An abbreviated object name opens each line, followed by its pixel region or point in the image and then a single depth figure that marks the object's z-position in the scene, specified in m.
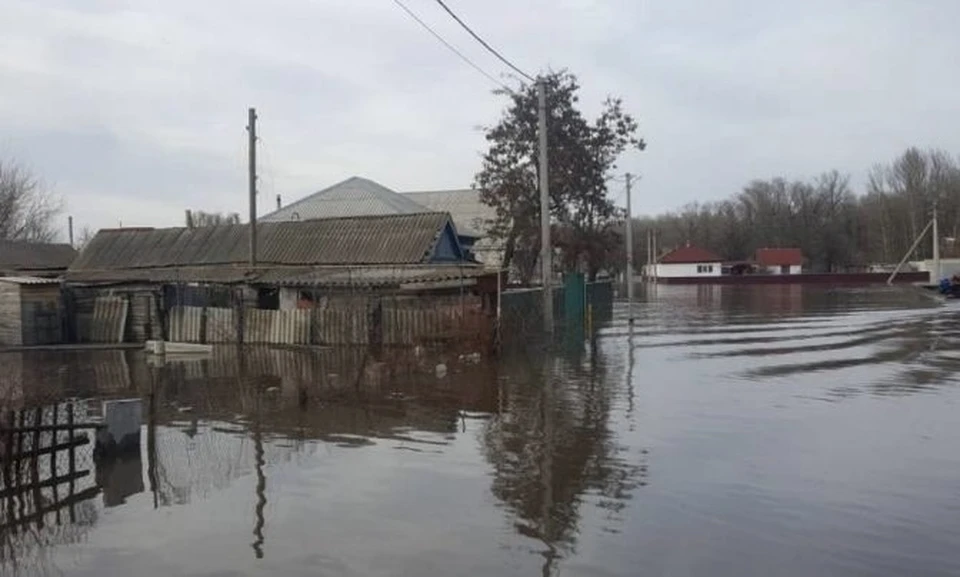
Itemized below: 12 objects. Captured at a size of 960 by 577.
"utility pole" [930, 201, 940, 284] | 68.44
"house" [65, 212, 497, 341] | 26.00
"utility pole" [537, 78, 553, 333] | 23.14
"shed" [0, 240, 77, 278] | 44.65
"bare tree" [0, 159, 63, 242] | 59.69
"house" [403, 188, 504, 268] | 48.31
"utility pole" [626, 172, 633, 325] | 36.25
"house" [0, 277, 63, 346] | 26.92
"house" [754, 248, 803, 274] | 99.50
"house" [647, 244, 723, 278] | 99.12
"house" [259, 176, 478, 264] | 45.97
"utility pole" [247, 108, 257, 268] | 28.41
